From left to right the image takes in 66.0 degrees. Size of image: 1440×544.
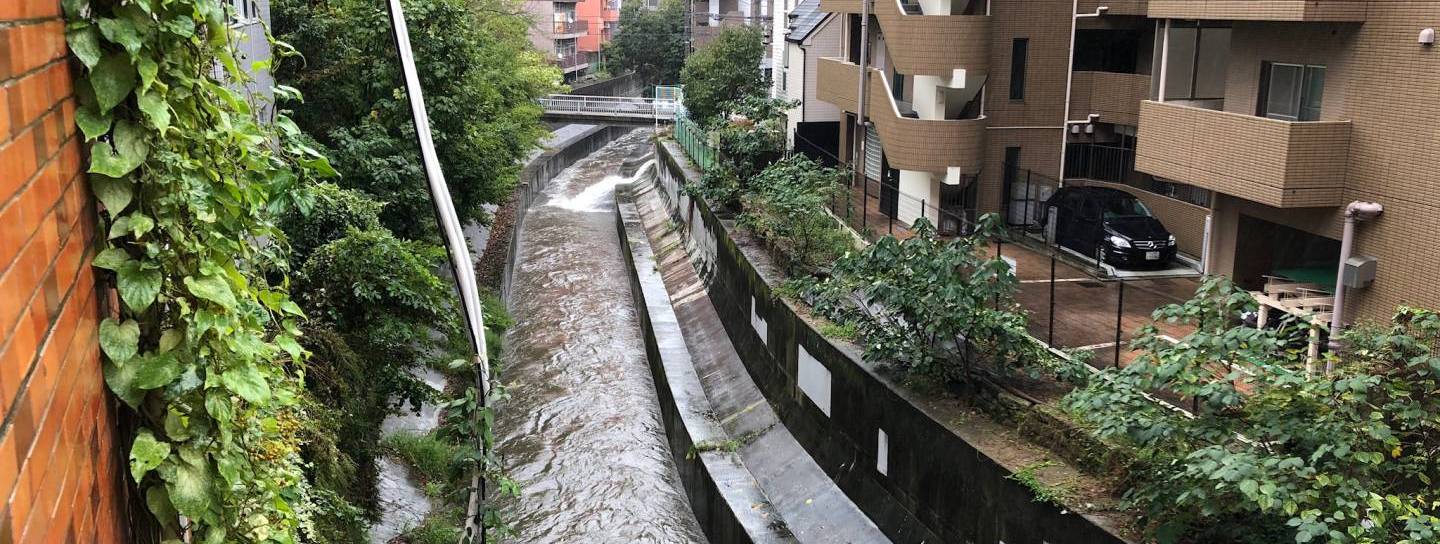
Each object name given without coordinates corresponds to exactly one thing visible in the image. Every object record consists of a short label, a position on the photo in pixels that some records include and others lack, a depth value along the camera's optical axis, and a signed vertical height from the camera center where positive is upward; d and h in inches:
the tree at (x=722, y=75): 1598.2 -31.6
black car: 744.3 -116.1
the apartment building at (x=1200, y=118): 490.0 -35.3
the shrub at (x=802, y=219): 728.3 -110.3
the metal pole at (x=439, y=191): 191.9 -24.1
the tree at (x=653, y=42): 2928.2 +27.0
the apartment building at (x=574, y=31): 2849.4 +56.0
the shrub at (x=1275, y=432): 280.8 -103.1
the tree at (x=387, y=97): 787.4 -35.7
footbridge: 1968.5 -103.5
